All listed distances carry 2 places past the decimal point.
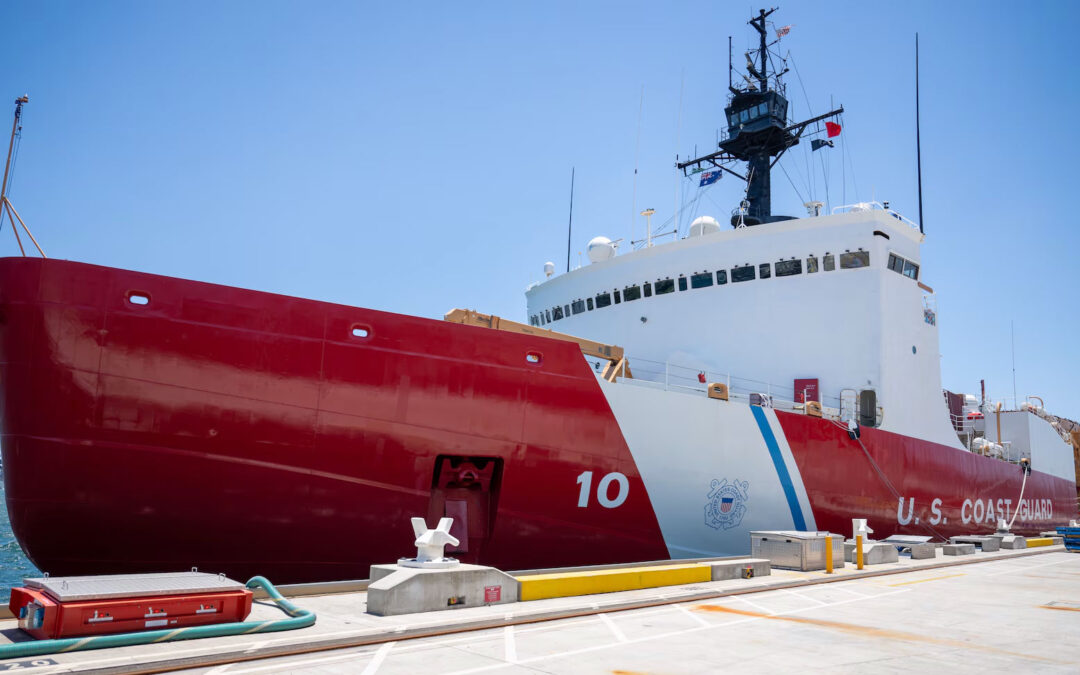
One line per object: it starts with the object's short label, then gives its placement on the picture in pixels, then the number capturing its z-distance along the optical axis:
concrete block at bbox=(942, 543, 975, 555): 14.13
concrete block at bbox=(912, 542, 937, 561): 13.08
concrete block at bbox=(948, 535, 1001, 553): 15.77
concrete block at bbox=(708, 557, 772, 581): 9.00
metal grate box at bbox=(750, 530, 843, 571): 10.12
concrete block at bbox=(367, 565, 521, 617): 6.14
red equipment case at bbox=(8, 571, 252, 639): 4.82
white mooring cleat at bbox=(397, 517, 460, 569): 6.55
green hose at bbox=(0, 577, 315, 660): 4.55
